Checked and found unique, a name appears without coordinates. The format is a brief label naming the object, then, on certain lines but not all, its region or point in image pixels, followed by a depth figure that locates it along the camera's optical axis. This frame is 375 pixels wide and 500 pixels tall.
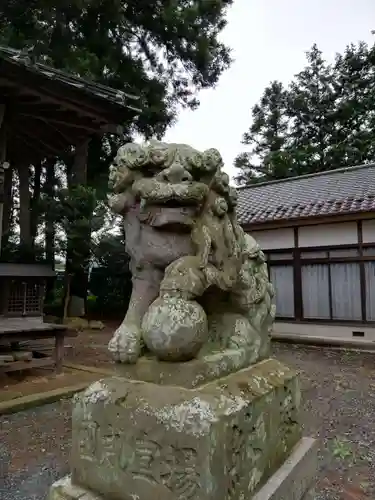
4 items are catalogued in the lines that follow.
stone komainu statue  1.58
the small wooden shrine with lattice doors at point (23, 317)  5.59
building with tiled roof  9.16
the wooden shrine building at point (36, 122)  5.92
